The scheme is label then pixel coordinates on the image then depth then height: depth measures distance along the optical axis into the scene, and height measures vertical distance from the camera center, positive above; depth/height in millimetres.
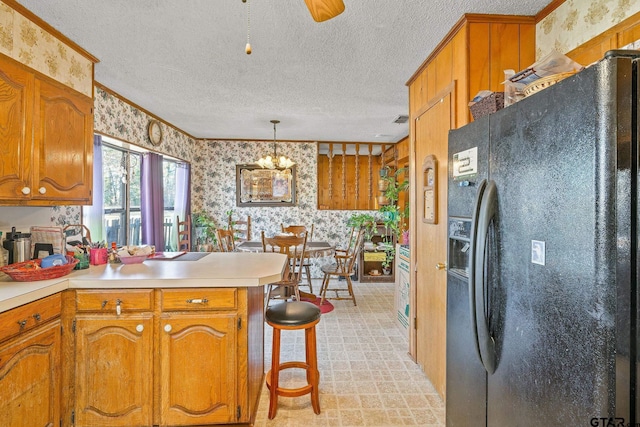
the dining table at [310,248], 4041 -458
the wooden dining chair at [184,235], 4725 -357
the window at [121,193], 3596 +227
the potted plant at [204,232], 5422 -341
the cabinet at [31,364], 1418 -715
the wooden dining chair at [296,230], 4275 -241
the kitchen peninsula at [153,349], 1741 -737
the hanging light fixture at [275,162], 4523 +709
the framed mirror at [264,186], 5734 +455
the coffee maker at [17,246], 1943 -206
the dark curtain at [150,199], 4184 +166
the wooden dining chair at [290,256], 3494 -529
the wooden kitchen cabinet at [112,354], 1744 -762
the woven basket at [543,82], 1120 +459
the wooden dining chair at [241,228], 5664 -286
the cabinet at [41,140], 1724 +430
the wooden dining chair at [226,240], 3834 -355
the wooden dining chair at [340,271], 4277 -785
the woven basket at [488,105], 1381 +475
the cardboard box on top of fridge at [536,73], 1173 +524
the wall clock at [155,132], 3973 +997
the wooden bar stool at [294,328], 1972 -803
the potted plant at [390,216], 5062 -73
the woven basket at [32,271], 1694 -314
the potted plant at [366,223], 5552 -188
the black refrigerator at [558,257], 731 -125
